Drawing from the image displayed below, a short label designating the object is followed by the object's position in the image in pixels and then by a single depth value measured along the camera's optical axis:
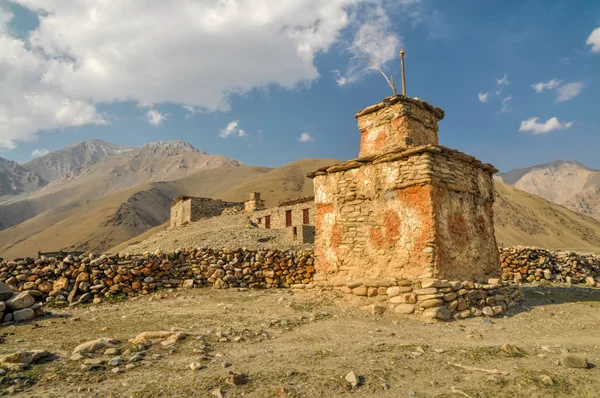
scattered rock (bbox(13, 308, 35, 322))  6.83
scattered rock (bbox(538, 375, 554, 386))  3.95
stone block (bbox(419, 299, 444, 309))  6.92
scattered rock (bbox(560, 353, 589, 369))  4.41
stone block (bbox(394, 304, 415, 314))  7.13
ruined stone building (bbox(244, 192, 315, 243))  29.33
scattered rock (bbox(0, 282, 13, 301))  7.09
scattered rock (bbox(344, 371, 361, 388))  3.82
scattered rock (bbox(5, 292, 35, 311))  6.97
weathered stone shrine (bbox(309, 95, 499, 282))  7.91
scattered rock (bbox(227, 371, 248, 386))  3.78
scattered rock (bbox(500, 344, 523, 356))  4.91
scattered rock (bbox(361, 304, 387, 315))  7.28
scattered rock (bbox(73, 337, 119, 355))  4.73
